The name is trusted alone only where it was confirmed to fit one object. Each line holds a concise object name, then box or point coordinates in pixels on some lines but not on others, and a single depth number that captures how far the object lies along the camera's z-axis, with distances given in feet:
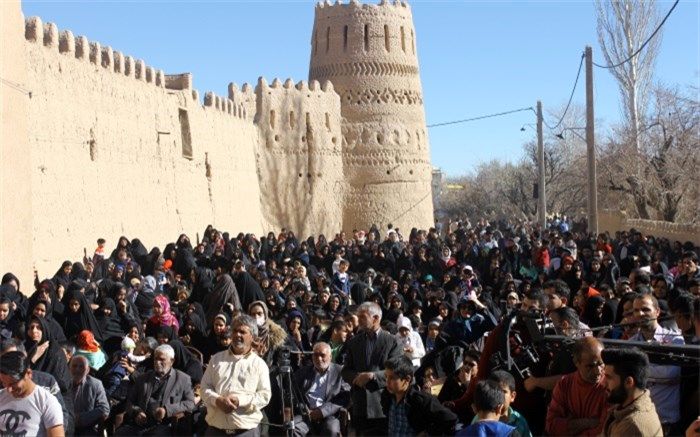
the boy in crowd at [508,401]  16.88
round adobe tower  103.19
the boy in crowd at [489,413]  15.47
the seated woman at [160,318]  32.60
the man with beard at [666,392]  18.19
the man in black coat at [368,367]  22.18
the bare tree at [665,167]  88.17
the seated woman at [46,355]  24.41
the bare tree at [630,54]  119.34
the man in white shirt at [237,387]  21.36
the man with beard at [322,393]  23.91
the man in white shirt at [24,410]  17.93
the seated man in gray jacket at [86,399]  24.68
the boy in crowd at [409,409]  19.65
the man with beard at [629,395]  14.85
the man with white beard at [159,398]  24.34
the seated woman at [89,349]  29.14
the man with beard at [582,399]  17.07
